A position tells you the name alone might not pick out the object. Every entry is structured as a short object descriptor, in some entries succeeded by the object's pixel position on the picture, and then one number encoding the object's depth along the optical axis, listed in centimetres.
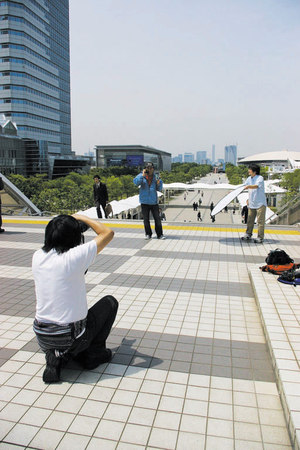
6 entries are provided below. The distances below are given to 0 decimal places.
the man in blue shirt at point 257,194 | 869
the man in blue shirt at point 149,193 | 907
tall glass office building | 6556
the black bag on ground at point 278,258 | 581
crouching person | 283
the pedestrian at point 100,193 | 1237
